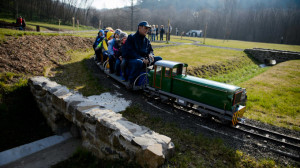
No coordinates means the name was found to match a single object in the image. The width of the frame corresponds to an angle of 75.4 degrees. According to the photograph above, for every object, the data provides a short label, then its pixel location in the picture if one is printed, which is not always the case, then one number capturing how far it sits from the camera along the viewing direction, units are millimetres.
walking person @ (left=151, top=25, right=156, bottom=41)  25886
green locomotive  6637
